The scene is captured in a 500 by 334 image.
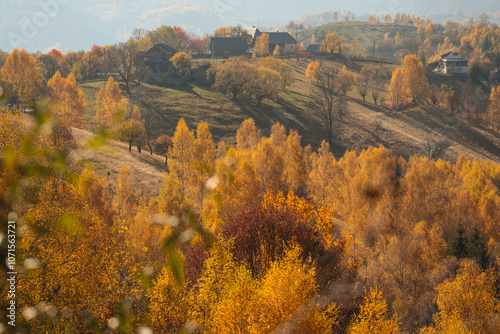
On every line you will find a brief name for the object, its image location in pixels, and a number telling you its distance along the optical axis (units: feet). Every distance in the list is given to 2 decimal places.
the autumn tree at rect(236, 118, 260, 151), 217.56
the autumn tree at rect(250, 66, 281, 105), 314.35
